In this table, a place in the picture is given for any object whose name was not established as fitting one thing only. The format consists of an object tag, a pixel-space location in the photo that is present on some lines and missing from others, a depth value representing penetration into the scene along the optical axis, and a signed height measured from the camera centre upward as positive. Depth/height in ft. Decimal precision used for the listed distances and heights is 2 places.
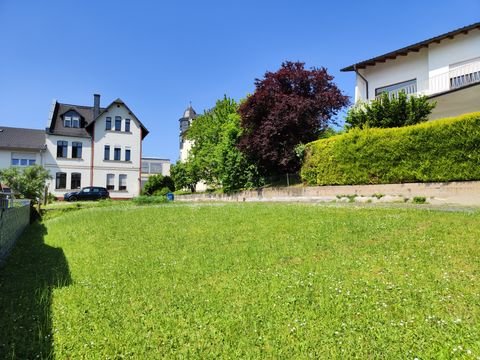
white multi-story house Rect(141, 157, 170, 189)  232.26 +17.04
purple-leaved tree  65.46 +15.01
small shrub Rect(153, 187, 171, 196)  125.06 -0.23
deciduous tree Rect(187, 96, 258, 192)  81.00 +11.80
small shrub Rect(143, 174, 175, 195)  132.95 +2.74
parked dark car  116.26 -0.86
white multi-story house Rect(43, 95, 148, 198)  131.95 +16.37
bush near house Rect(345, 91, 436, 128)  52.75 +11.96
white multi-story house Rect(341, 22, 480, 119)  55.93 +22.41
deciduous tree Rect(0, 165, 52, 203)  95.04 +3.09
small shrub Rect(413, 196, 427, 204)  44.01 -1.06
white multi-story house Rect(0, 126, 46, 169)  129.59 +14.44
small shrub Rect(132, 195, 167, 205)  87.56 -2.18
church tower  241.14 +49.42
